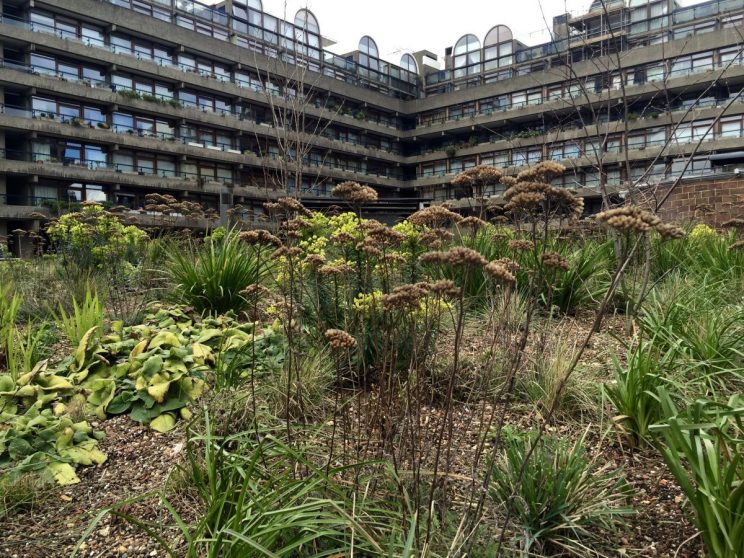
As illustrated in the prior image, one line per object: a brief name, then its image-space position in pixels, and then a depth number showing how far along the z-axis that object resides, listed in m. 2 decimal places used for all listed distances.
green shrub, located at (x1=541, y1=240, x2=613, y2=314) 5.50
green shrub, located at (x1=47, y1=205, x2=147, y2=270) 6.66
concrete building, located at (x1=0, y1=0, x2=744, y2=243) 30.75
